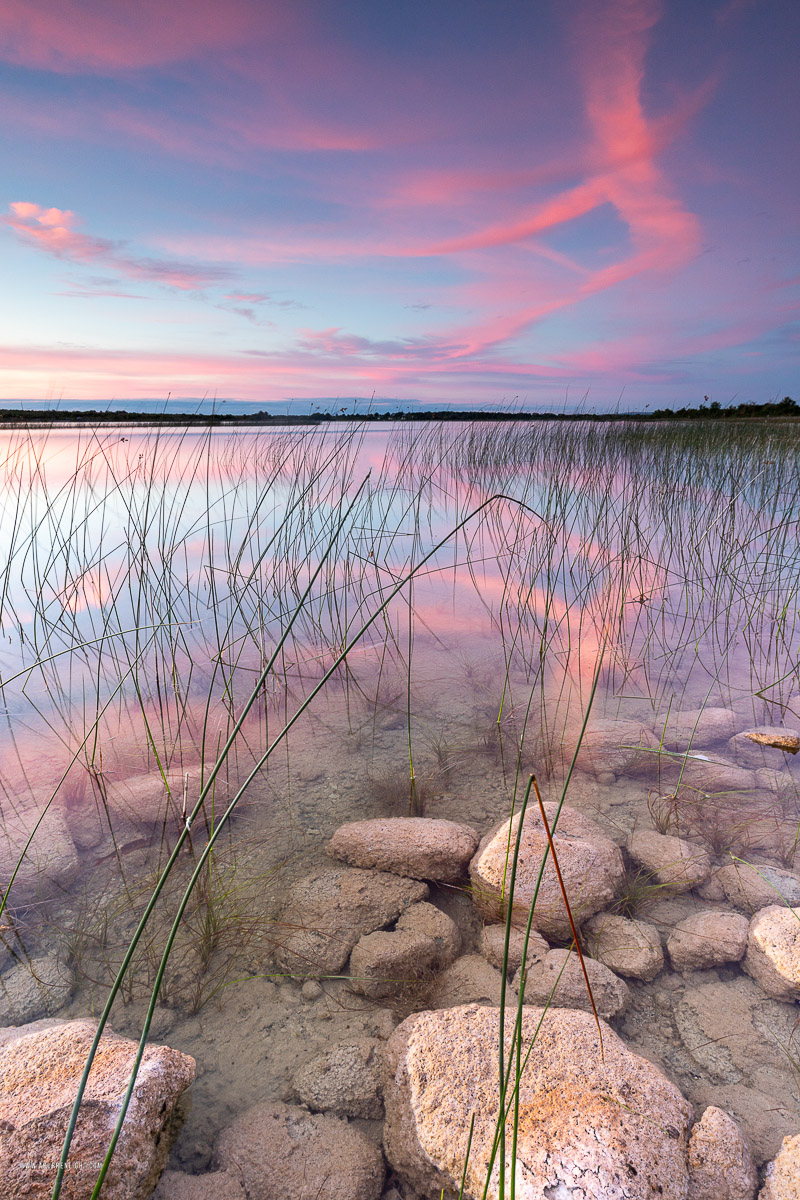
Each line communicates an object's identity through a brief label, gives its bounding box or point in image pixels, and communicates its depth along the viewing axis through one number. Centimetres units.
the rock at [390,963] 155
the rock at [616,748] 249
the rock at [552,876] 170
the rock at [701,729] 263
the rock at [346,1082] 129
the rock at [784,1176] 108
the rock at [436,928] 164
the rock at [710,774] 231
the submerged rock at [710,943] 161
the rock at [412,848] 187
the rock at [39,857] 185
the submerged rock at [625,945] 159
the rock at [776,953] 151
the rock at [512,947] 158
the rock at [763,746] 253
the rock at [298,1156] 114
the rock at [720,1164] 109
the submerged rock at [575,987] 146
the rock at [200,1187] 112
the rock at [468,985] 151
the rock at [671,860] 186
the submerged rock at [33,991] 149
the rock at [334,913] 162
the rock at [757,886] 175
